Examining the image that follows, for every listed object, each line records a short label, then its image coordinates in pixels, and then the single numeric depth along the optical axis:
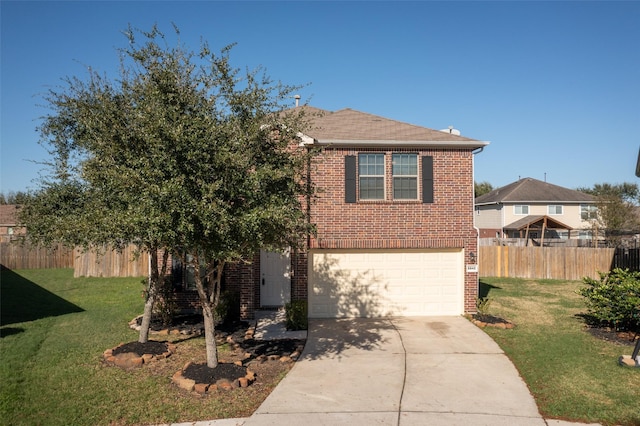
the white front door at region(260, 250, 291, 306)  13.86
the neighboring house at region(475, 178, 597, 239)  37.59
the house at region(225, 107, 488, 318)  13.88
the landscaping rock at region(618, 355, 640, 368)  8.98
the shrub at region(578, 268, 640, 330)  11.59
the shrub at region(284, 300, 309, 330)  12.13
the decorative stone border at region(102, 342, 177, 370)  9.21
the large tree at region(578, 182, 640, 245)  32.88
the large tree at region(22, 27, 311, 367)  6.91
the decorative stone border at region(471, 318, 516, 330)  12.44
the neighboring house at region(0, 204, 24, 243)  41.78
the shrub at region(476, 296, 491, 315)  13.59
